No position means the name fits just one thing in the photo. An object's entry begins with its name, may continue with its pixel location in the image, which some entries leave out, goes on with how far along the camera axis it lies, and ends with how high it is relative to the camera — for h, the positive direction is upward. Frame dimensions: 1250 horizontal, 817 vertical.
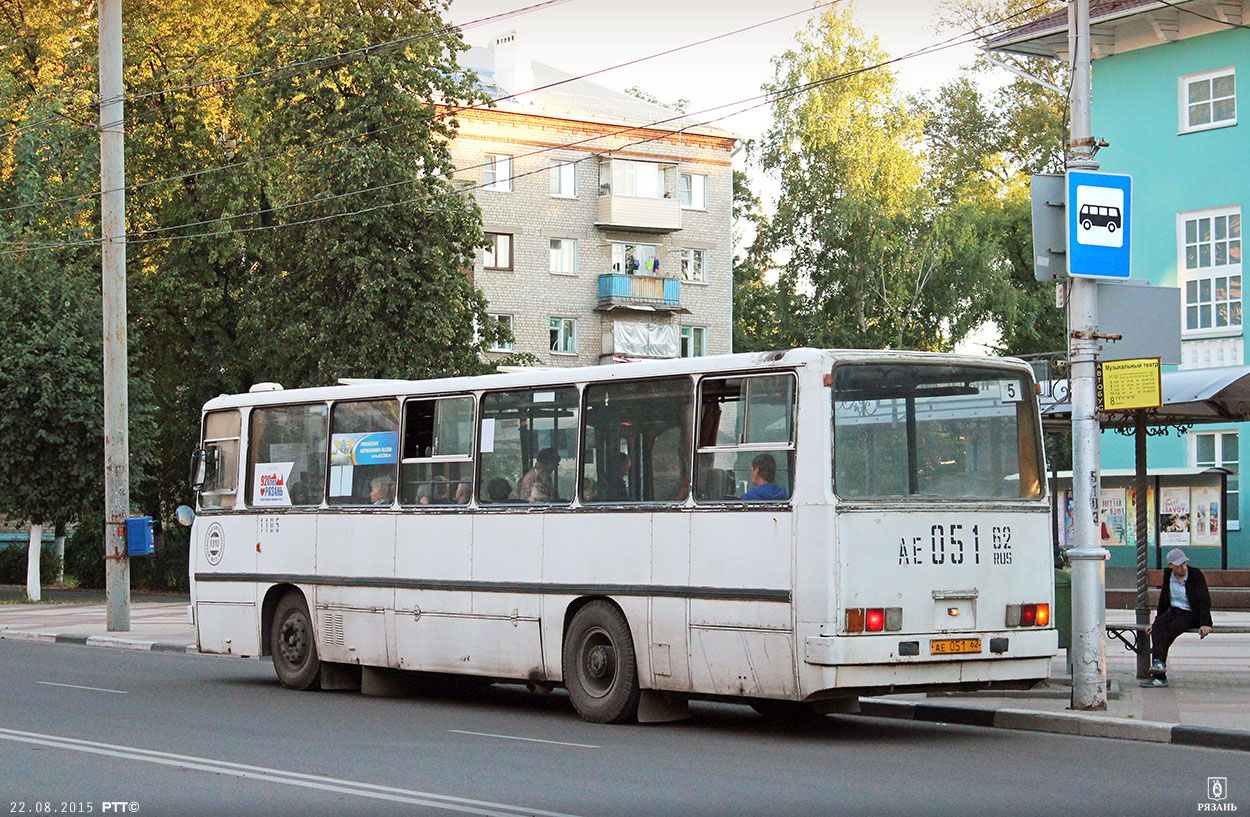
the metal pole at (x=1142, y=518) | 18.05 -0.57
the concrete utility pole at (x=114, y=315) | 27.30 +2.49
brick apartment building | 60.22 +8.86
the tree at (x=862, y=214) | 58.59 +8.71
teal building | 34.38 +6.26
